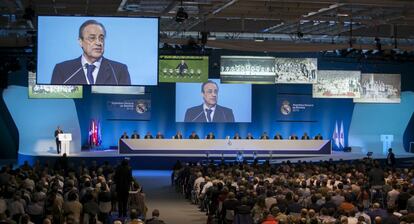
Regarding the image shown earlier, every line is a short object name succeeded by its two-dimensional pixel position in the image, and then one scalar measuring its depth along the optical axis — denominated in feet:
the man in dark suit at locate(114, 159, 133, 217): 44.37
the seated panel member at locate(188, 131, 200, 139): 92.79
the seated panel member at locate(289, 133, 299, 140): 96.40
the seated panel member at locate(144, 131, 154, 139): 91.60
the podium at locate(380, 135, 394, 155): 105.50
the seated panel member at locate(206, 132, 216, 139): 94.07
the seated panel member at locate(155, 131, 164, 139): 92.58
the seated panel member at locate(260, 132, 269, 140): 94.74
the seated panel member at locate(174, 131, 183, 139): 92.97
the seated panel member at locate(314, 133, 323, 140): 96.14
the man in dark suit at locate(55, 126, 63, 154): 85.51
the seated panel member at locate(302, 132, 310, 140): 97.09
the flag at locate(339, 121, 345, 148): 104.22
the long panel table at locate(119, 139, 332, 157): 89.10
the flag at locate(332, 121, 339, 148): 104.72
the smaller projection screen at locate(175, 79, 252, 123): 97.91
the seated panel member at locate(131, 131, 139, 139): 91.66
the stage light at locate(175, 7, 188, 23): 52.19
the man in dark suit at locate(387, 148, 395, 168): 89.15
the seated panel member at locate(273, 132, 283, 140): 95.86
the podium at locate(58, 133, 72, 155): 83.20
